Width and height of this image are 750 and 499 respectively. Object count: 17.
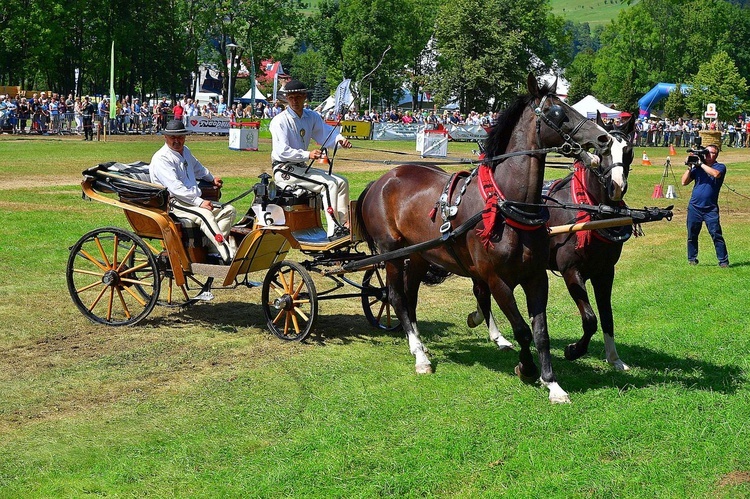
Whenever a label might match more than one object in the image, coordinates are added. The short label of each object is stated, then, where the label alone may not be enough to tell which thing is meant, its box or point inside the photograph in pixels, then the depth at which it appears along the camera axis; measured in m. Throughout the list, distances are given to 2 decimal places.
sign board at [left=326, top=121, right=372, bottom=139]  48.22
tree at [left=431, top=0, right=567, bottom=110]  66.25
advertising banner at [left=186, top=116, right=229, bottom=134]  46.94
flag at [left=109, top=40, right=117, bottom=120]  37.84
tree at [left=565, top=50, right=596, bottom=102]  74.00
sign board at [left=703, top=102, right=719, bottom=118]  50.56
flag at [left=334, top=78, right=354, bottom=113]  36.31
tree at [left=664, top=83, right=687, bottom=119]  64.94
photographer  13.66
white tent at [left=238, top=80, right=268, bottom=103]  78.95
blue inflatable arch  68.94
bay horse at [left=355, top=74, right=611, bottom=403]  7.41
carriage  9.42
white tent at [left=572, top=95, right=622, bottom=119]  56.66
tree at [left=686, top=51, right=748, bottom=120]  64.44
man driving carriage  9.85
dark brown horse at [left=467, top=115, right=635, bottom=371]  8.40
